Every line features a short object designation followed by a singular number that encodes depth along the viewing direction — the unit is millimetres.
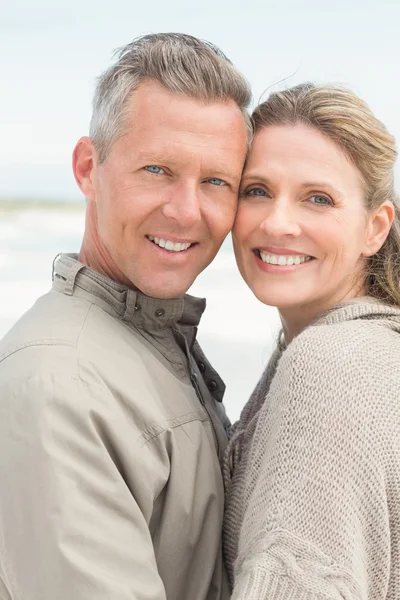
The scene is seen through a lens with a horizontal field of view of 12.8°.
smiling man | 1462
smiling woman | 1471
